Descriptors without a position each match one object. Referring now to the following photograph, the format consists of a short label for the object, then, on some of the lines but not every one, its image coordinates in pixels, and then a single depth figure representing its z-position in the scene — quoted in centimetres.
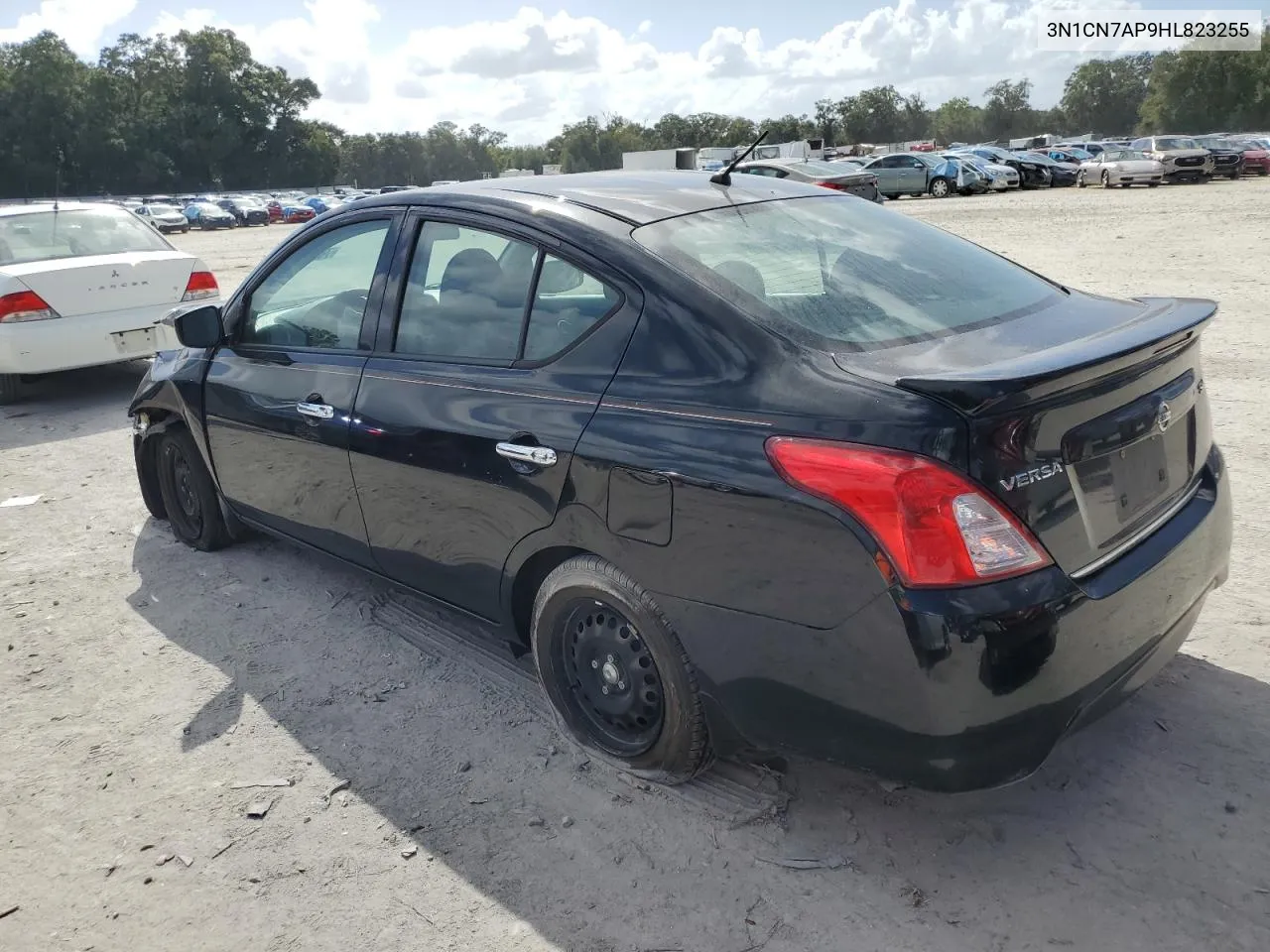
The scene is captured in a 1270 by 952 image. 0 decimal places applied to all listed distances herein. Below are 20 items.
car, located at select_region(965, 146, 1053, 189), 3503
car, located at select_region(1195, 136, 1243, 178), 3166
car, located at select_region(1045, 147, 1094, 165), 4086
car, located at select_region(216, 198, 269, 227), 5475
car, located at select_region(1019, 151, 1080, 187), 3488
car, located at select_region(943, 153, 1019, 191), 3309
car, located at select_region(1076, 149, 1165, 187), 3081
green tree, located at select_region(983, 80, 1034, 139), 11994
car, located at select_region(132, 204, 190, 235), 4775
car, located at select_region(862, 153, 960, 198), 3288
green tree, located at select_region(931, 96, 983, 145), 12096
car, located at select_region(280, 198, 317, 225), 5747
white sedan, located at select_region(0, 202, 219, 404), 791
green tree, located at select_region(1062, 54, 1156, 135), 11231
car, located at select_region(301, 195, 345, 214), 5890
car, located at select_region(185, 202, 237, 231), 5284
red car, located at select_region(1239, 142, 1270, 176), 3434
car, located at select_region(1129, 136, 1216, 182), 3069
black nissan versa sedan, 224
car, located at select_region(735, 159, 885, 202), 2048
